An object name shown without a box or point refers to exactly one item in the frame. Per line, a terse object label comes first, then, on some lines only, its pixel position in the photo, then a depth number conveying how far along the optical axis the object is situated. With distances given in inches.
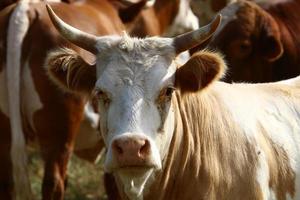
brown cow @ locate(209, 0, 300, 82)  575.1
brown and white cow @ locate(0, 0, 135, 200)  513.6
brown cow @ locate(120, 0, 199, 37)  720.4
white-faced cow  341.1
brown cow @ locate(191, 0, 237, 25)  808.7
